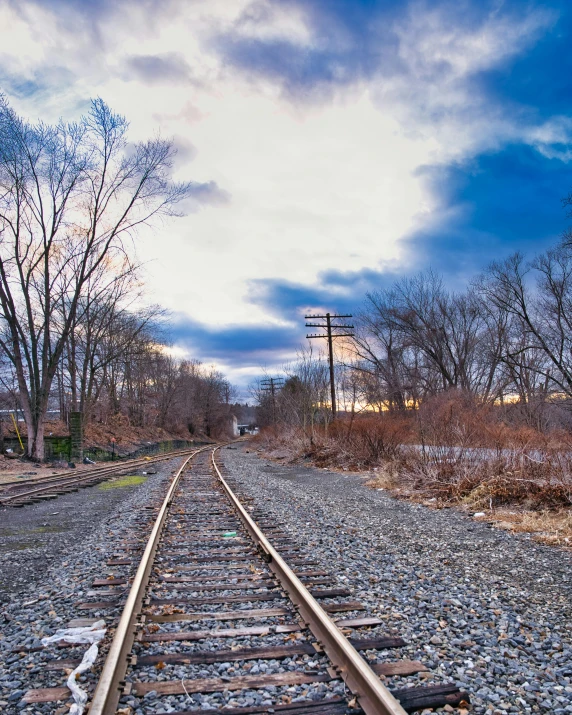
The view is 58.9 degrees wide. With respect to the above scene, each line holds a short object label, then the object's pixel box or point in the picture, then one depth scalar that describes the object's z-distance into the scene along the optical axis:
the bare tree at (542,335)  28.25
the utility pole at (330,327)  31.01
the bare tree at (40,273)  23.44
